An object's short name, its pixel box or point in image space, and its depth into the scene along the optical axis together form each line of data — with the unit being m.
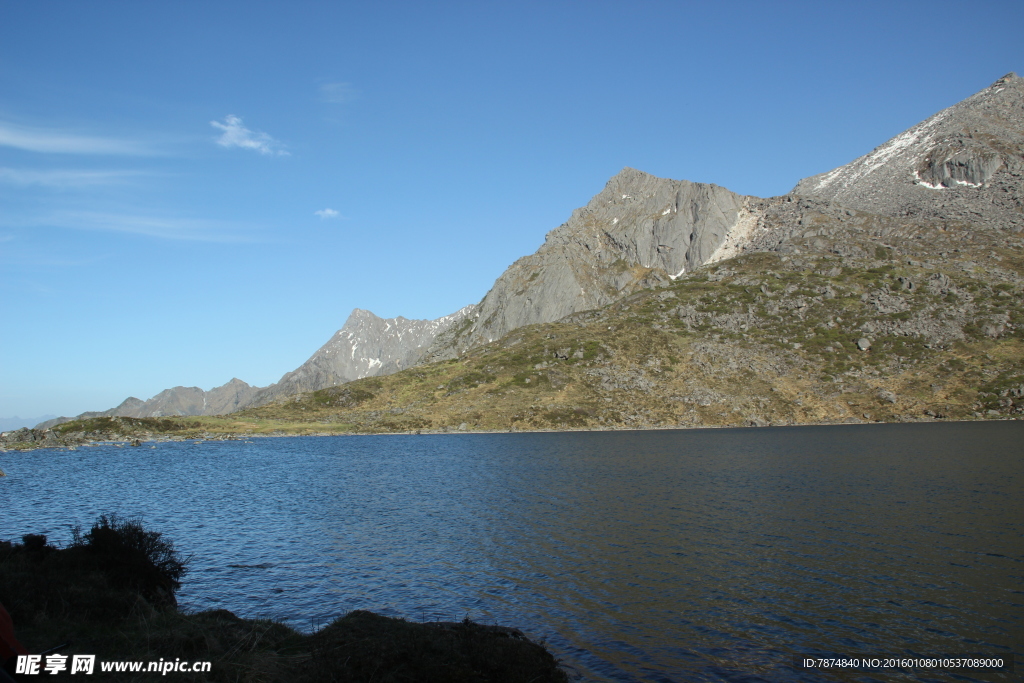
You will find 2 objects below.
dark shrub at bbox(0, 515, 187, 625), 19.70
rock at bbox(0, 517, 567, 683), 16.44
